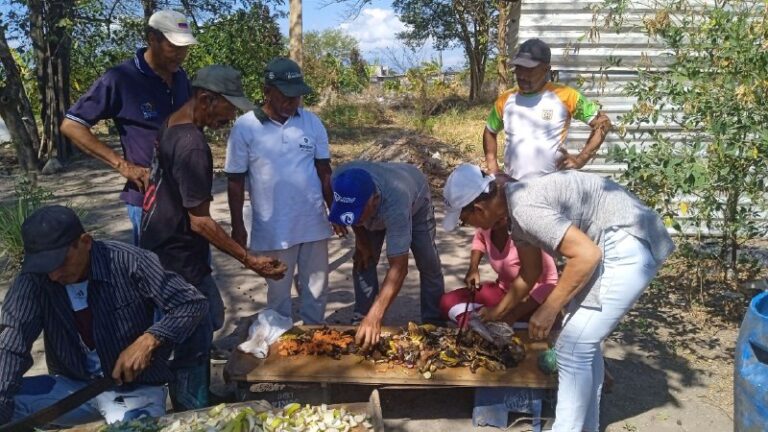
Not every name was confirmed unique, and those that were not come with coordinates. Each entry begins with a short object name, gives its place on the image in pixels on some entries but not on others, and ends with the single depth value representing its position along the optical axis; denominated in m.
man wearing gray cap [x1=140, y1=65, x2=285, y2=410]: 3.35
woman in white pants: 2.82
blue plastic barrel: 2.80
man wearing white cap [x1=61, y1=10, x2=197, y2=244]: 3.83
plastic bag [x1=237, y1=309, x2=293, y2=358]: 3.77
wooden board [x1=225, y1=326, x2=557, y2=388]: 3.46
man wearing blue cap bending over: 3.50
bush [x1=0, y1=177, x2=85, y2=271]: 6.01
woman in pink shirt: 4.26
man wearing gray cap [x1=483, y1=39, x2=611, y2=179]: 4.68
